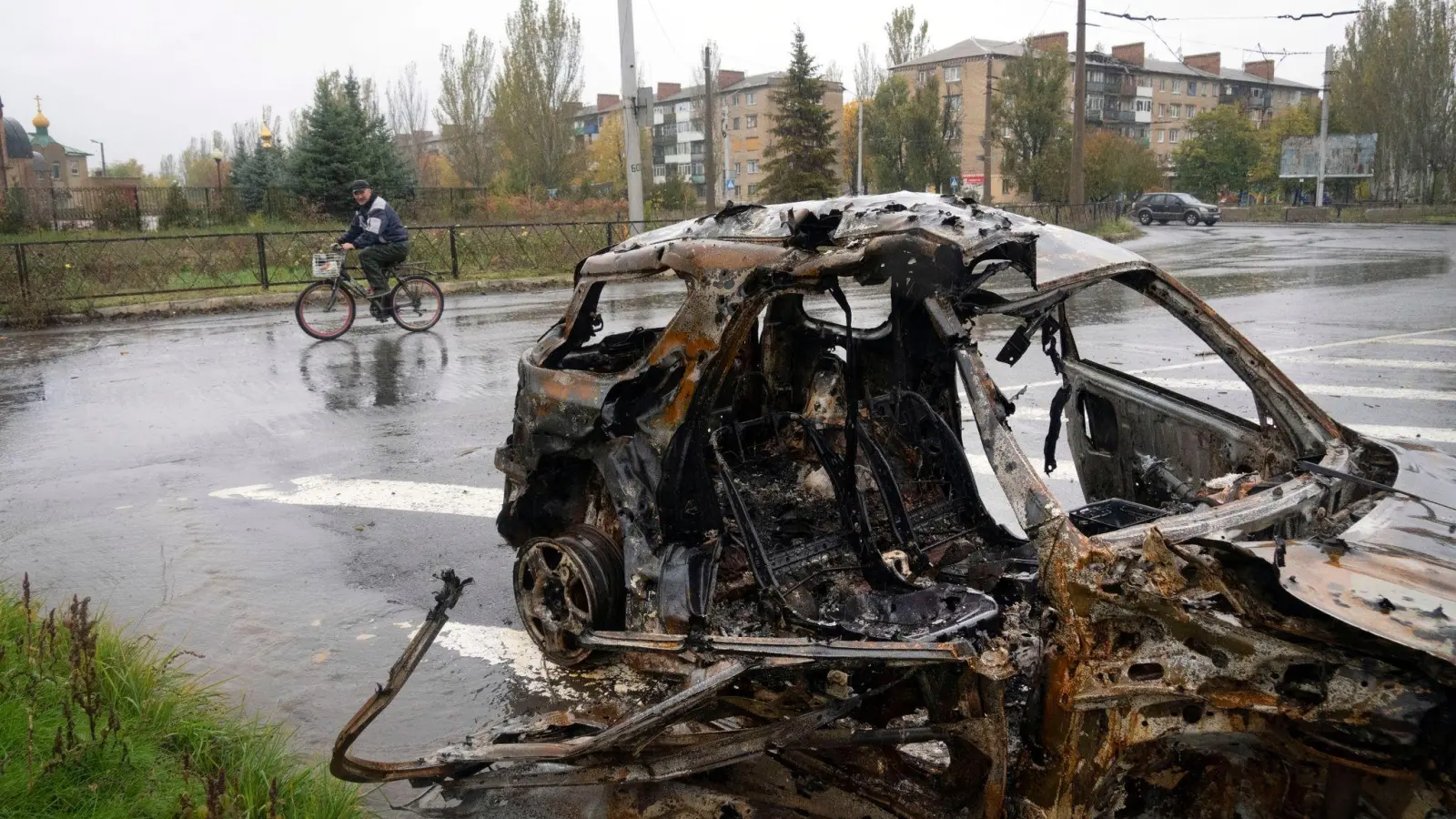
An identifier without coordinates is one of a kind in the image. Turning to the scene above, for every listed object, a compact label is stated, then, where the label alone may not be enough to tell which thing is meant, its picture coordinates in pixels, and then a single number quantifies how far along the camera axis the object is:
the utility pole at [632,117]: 20.59
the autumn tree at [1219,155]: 61.19
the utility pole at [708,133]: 38.51
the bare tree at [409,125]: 72.12
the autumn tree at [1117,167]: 48.56
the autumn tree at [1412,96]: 54.84
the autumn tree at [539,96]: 49.81
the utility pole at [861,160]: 54.04
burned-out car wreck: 2.33
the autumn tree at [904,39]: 72.88
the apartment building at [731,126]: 91.81
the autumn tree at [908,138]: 55.03
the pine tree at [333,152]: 33.12
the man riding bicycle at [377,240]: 14.30
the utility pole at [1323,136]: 54.84
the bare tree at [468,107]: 54.28
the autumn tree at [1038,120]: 48.22
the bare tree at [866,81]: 78.75
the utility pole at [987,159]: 42.97
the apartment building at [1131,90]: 71.88
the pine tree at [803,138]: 40.41
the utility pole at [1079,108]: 30.94
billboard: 56.44
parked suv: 47.34
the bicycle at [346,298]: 14.18
